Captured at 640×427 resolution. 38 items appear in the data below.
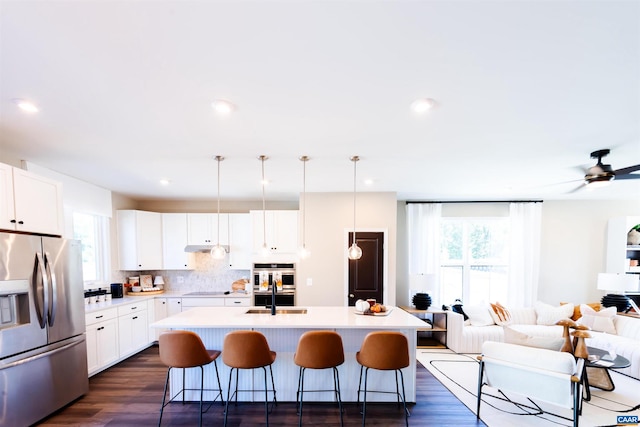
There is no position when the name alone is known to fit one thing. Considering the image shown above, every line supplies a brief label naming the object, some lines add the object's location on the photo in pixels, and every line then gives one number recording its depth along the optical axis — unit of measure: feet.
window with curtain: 17.98
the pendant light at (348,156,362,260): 9.64
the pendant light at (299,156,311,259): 9.95
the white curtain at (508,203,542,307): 17.20
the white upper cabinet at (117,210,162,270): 15.70
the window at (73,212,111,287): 13.72
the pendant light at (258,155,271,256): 9.39
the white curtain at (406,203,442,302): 17.47
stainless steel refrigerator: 7.55
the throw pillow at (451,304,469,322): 15.15
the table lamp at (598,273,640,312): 14.02
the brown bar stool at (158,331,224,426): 7.97
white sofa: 11.60
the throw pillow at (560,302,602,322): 14.44
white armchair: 7.57
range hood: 16.89
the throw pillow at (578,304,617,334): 13.35
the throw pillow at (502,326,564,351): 8.68
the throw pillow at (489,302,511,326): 14.60
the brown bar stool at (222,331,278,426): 7.95
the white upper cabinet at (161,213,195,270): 17.13
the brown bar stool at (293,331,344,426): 7.89
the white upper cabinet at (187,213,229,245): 17.28
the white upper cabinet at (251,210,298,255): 16.20
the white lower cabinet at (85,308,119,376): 11.24
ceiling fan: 8.57
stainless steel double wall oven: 15.60
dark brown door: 15.17
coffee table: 9.11
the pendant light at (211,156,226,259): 9.70
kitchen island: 9.53
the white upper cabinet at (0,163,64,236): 7.76
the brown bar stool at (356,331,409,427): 7.85
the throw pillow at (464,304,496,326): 14.58
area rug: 8.63
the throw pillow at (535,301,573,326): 14.53
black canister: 14.56
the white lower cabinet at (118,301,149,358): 13.07
